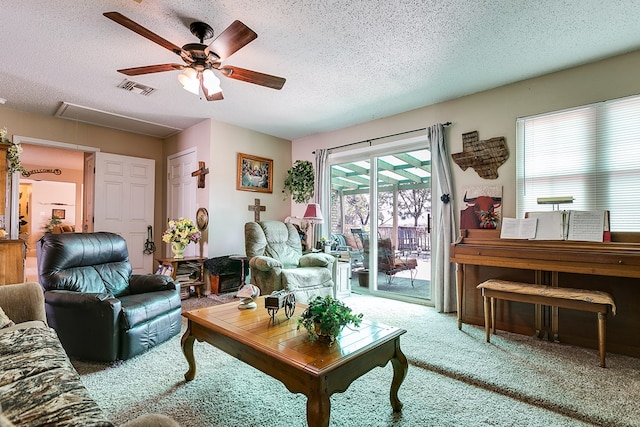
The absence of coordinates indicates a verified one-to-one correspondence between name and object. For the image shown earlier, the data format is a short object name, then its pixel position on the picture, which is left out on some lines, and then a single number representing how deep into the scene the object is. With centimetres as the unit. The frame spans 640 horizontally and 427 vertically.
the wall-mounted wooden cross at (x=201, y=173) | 463
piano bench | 230
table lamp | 462
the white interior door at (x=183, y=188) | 493
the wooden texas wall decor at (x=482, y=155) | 342
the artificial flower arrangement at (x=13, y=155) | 349
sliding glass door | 429
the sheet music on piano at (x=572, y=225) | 266
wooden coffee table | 135
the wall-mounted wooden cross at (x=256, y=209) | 514
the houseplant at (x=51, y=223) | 844
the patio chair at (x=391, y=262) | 447
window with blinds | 275
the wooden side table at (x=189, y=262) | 416
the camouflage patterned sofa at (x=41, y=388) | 66
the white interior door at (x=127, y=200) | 488
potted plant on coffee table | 159
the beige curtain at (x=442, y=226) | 368
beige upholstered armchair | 351
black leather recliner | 226
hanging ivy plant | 533
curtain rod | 399
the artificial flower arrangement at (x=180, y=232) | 427
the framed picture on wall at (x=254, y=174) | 496
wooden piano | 249
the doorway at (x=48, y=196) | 743
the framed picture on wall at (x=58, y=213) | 864
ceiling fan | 203
